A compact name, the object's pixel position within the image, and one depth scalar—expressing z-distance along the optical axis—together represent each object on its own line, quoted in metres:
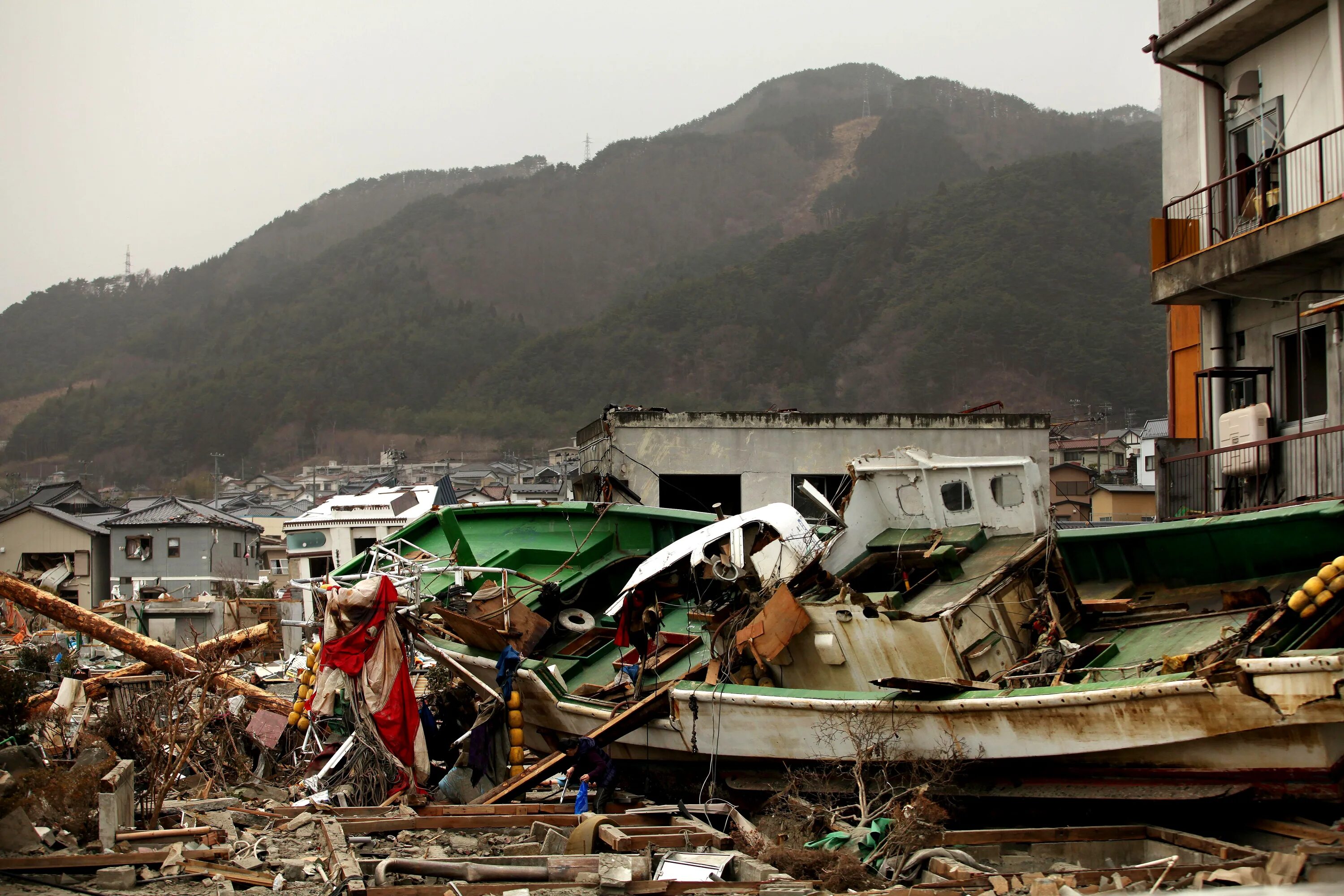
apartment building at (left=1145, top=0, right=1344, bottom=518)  14.41
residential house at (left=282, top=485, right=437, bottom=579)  37.06
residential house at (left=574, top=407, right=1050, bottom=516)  26.16
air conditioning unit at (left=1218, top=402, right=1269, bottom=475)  14.59
